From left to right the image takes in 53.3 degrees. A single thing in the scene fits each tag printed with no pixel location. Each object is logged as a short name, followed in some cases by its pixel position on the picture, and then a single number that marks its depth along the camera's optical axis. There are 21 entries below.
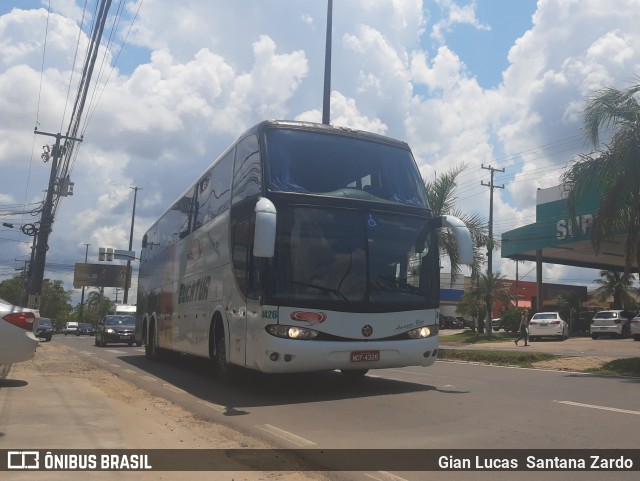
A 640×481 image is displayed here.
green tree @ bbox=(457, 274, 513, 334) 37.12
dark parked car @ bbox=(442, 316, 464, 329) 62.48
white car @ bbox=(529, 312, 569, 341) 33.19
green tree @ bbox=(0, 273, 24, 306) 88.50
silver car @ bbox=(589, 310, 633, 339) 32.78
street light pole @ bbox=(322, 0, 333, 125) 18.47
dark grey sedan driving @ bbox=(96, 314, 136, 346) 30.83
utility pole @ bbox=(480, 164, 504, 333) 37.25
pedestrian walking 28.59
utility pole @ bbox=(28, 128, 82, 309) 29.58
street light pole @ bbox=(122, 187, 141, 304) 60.53
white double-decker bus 9.23
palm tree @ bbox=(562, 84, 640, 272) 14.77
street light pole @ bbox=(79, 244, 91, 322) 90.78
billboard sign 81.44
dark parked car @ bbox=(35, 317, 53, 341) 36.44
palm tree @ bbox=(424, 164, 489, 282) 24.39
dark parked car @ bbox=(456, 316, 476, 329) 52.98
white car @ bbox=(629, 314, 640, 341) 28.98
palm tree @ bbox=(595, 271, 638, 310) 45.91
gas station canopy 33.78
